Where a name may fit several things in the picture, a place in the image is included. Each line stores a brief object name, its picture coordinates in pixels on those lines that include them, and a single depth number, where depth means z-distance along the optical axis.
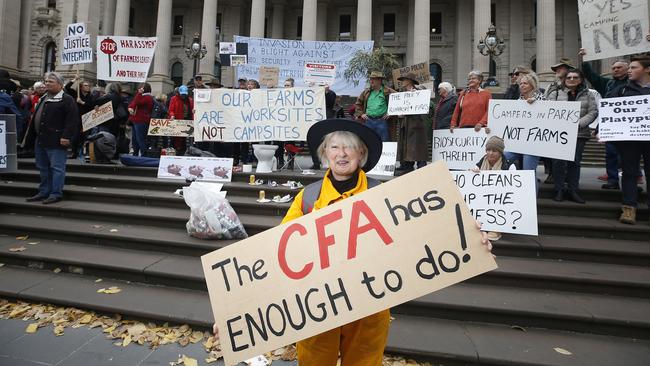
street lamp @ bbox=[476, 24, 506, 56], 13.66
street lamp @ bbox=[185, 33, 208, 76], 16.19
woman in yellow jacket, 2.01
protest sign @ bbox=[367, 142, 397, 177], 7.39
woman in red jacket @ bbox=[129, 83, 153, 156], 9.10
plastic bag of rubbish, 4.63
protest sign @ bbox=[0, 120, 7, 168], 5.30
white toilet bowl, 7.07
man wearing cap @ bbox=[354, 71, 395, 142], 7.45
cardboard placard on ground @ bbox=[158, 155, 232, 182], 6.84
